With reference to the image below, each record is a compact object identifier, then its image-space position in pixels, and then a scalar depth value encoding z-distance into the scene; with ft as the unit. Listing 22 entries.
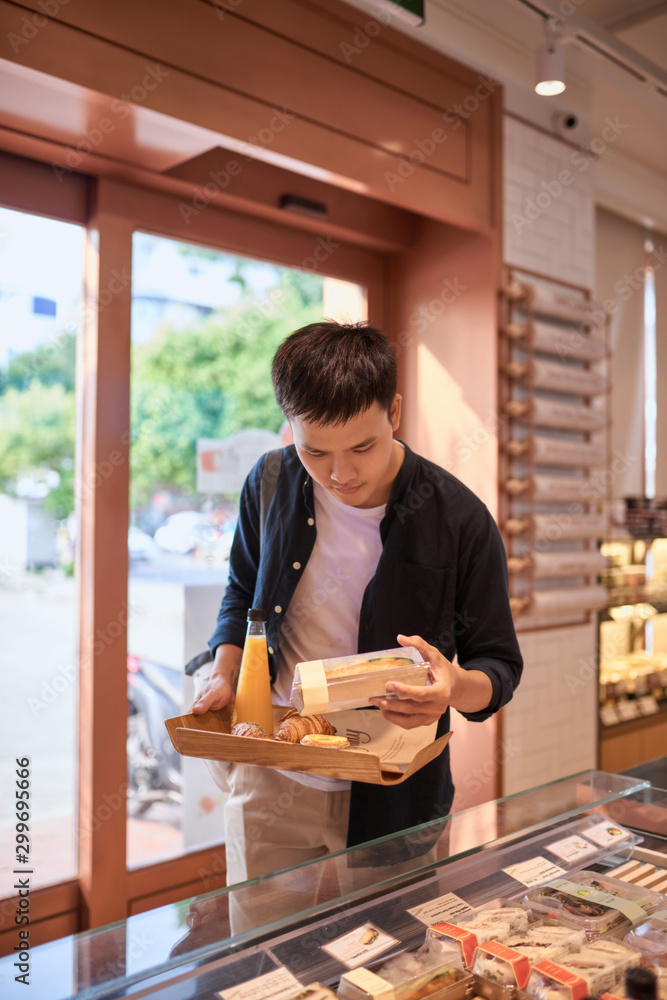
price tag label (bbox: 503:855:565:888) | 4.27
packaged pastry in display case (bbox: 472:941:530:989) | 3.41
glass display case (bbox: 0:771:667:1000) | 3.31
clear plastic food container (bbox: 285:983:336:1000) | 3.25
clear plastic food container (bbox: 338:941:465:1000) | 3.30
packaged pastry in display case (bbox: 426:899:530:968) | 3.60
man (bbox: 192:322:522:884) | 4.88
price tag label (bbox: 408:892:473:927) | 3.86
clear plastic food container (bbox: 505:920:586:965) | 3.59
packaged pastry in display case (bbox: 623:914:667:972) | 3.58
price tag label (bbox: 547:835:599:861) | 4.57
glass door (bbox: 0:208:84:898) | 8.31
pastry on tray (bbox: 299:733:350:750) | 4.40
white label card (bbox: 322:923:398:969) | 3.53
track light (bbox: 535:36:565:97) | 8.70
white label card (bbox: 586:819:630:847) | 4.78
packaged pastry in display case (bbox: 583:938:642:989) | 3.46
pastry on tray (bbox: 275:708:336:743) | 4.50
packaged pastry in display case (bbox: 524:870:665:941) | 3.85
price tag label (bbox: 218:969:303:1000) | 3.25
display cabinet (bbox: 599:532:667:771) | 13.46
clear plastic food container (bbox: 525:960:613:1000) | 3.30
